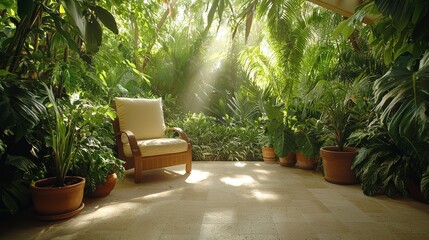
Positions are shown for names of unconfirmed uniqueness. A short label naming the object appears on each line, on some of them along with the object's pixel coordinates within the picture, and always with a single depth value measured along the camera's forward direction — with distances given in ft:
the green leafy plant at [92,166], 7.43
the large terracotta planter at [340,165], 9.41
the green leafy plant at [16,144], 4.67
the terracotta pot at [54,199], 6.30
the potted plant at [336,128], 9.52
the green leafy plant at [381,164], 7.86
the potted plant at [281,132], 11.94
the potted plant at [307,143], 11.30
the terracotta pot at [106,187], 8.02
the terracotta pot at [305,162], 11.94
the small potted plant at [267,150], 13.48
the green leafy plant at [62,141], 6.36
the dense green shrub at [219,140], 14.33
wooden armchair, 9.91
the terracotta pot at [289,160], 12.59
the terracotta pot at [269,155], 13.52
